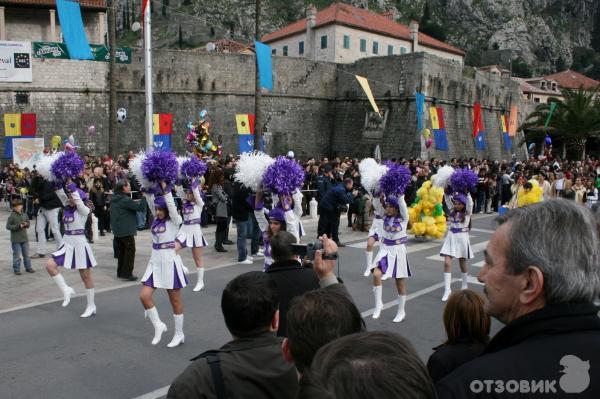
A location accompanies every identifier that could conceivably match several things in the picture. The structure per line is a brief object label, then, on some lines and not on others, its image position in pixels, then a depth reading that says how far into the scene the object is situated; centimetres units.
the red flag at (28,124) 2786
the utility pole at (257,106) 2277
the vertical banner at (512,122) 4322
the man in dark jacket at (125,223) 984
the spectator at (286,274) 393
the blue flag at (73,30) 1709
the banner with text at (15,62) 2792
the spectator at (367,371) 133
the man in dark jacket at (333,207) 1329
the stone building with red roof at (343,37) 5447
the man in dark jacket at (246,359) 244
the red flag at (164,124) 2958
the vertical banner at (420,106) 3130
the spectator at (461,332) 292
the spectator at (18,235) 1013
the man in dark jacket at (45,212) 1144
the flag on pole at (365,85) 2530
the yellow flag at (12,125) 2720
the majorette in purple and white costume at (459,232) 884
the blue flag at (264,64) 2028
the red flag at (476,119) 3594
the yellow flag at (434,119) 3462
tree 4506
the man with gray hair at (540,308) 150
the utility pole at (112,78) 1948
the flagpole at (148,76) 1616
